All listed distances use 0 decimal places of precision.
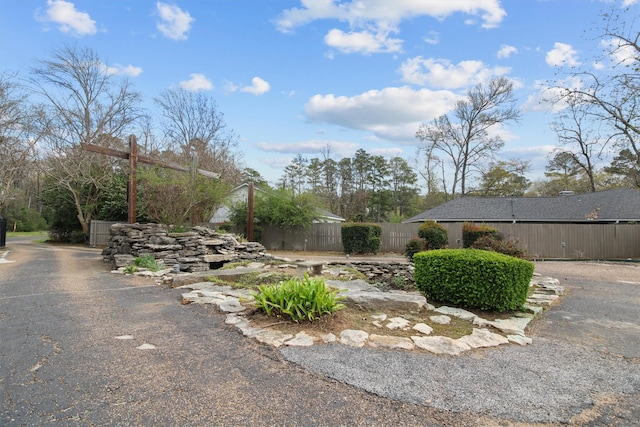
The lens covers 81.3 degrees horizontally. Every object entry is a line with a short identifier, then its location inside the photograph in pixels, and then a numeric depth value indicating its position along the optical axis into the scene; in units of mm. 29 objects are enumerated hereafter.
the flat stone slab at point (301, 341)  3357
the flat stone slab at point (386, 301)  4727
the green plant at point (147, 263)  8438
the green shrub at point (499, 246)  9148
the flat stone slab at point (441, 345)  3340
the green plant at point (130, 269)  8036
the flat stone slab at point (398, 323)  3998
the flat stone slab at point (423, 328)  3881
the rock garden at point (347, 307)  3602
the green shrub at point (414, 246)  13633
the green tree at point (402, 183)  36938
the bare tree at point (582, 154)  24069
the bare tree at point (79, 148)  18297
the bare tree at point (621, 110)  15576
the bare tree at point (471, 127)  27894
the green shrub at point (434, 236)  14469
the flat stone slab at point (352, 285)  6123
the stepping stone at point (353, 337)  3441
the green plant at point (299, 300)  3928
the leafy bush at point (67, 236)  20328
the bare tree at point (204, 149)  20656
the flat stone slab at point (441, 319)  4301
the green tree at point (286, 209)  18391
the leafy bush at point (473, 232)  13607
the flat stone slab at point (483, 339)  3574
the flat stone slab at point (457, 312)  4568
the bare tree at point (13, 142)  12258
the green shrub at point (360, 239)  17250
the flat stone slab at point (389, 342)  3410
